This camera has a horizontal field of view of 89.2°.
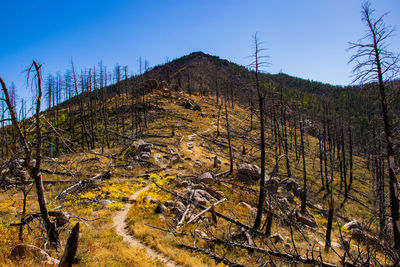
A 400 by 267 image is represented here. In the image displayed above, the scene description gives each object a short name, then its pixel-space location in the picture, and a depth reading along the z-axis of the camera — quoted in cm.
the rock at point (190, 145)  3184
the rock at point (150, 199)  1350
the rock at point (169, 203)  1322
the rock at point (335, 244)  1484
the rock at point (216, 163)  2536
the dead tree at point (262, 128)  1164
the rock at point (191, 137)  3652
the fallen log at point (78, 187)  1306
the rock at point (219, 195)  1628
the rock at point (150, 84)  6524
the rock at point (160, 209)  1214
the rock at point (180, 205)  1280
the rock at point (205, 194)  1499
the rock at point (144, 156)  2379
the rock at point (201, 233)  1012
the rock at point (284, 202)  1627
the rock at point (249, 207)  1526
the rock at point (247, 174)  2039
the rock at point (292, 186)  2314
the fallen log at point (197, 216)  1123
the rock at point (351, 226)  1879
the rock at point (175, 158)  2433
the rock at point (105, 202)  1304
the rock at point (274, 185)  1860
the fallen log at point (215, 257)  798
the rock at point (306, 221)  1666
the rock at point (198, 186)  1638
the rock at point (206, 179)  1794
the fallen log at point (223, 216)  1162
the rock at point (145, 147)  2564
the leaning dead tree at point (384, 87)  883
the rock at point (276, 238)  1128
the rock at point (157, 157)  2426
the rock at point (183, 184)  1678
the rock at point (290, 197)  1997
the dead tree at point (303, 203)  1948
